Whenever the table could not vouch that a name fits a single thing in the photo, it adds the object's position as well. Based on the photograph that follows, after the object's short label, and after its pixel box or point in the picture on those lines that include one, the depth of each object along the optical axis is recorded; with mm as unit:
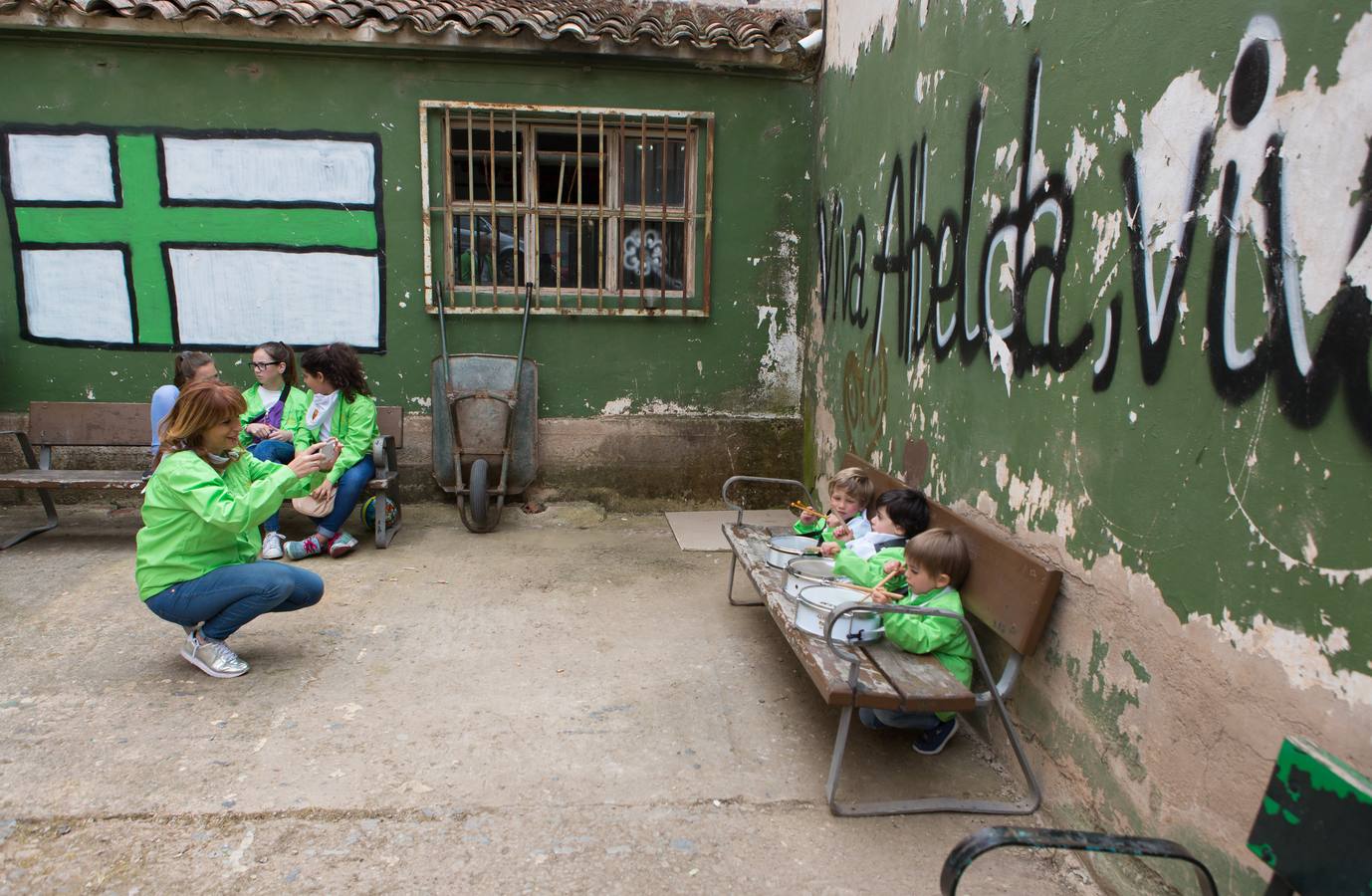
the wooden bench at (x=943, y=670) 2428
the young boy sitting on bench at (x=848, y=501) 3897
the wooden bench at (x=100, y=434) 5246
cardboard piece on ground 5492
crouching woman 3062
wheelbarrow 5906
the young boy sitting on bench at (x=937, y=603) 2768
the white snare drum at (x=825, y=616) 2775
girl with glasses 5016
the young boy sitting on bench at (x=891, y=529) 3268
